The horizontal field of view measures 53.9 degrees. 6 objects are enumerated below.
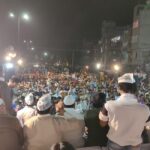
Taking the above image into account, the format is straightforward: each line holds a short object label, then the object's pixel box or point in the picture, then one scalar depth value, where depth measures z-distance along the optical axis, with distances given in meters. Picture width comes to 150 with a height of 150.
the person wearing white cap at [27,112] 2.44
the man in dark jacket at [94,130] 2.02
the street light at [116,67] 24.27
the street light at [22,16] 9.58
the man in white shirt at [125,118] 1.83
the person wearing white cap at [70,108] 2.34
